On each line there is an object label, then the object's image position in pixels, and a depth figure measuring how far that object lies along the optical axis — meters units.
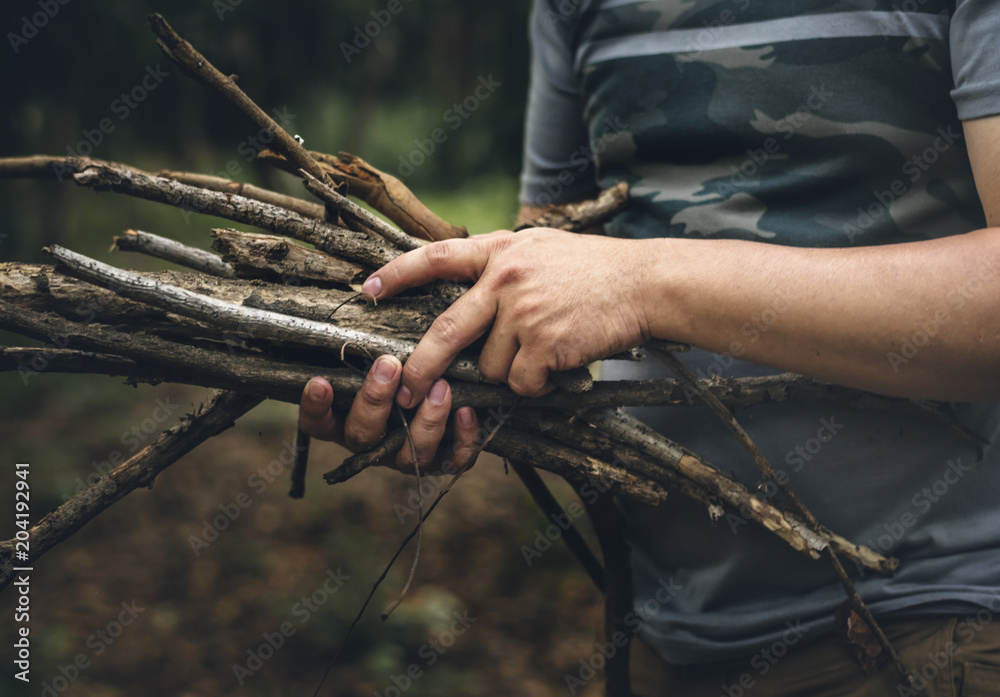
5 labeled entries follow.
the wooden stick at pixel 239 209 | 1.35
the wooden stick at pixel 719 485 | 1.39
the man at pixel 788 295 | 1.30
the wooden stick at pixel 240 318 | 1.30
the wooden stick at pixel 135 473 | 1.32
